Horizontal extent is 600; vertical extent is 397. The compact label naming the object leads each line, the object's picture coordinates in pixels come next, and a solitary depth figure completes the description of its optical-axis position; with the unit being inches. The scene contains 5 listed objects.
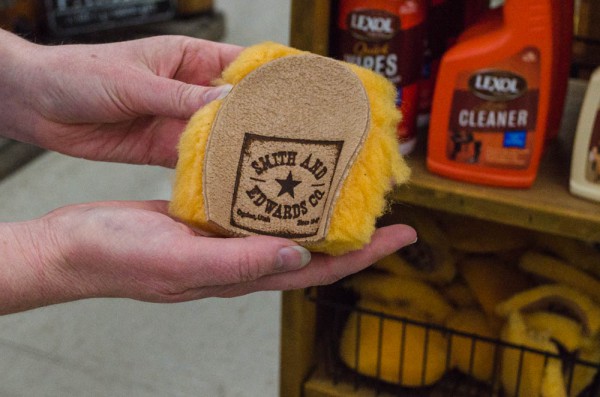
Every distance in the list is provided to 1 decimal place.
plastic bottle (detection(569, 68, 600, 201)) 31.7
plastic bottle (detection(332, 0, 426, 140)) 32.2
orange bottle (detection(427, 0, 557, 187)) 30.7
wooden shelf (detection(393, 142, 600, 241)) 31.4
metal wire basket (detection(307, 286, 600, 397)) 38.2
